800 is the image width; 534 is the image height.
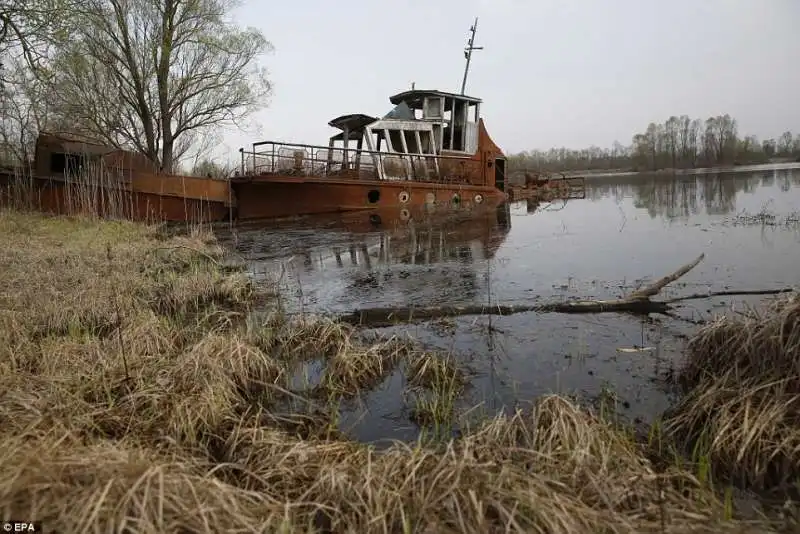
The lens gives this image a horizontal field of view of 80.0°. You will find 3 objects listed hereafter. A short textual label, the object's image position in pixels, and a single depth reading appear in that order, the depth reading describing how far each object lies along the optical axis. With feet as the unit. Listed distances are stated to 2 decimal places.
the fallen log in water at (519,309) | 14.29
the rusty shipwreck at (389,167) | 45.75
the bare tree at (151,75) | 60.18
